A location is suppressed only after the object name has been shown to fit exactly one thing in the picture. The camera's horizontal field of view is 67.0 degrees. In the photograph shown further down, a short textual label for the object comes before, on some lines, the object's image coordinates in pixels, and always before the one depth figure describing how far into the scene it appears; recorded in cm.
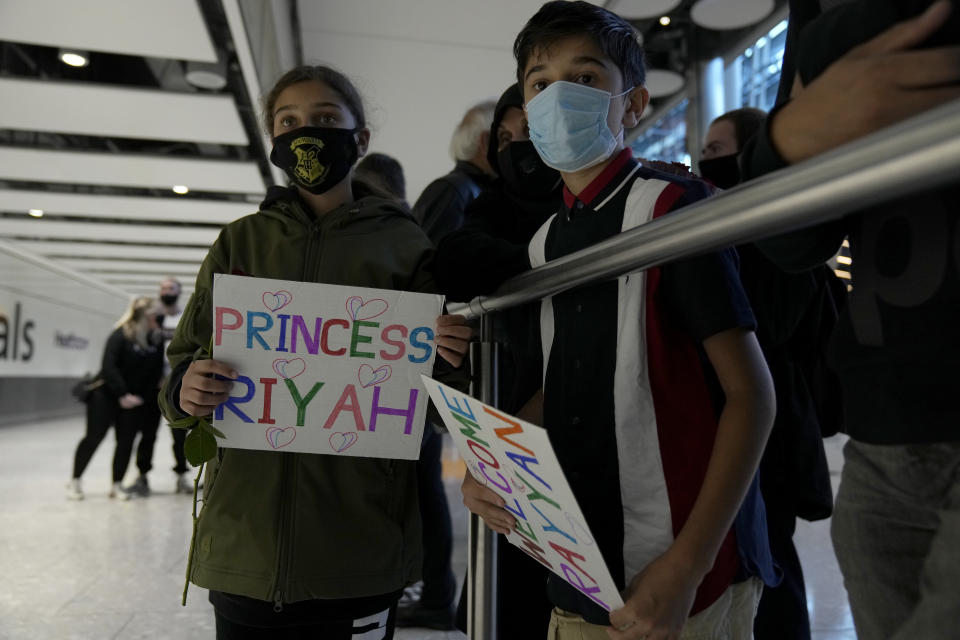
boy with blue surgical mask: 75
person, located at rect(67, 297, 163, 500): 563
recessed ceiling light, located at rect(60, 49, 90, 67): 627
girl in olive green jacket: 116
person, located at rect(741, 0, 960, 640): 47
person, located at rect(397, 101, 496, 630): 212
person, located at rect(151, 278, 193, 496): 571
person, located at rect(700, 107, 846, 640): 136
